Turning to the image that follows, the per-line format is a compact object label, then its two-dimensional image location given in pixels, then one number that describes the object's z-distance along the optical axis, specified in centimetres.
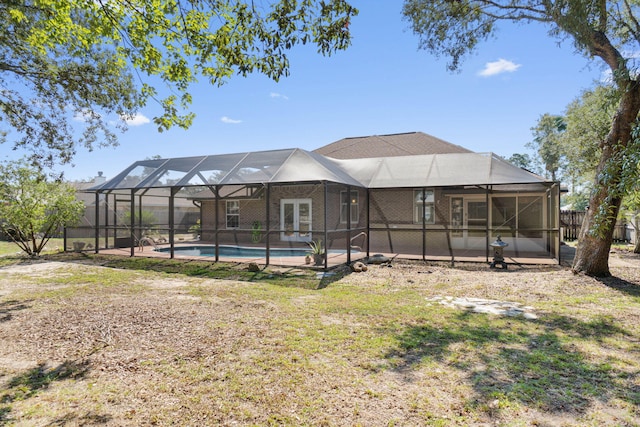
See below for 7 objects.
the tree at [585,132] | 1388
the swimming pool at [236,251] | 1404
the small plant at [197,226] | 1828
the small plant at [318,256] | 1060
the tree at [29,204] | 1245
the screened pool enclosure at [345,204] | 1148
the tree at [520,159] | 5789
